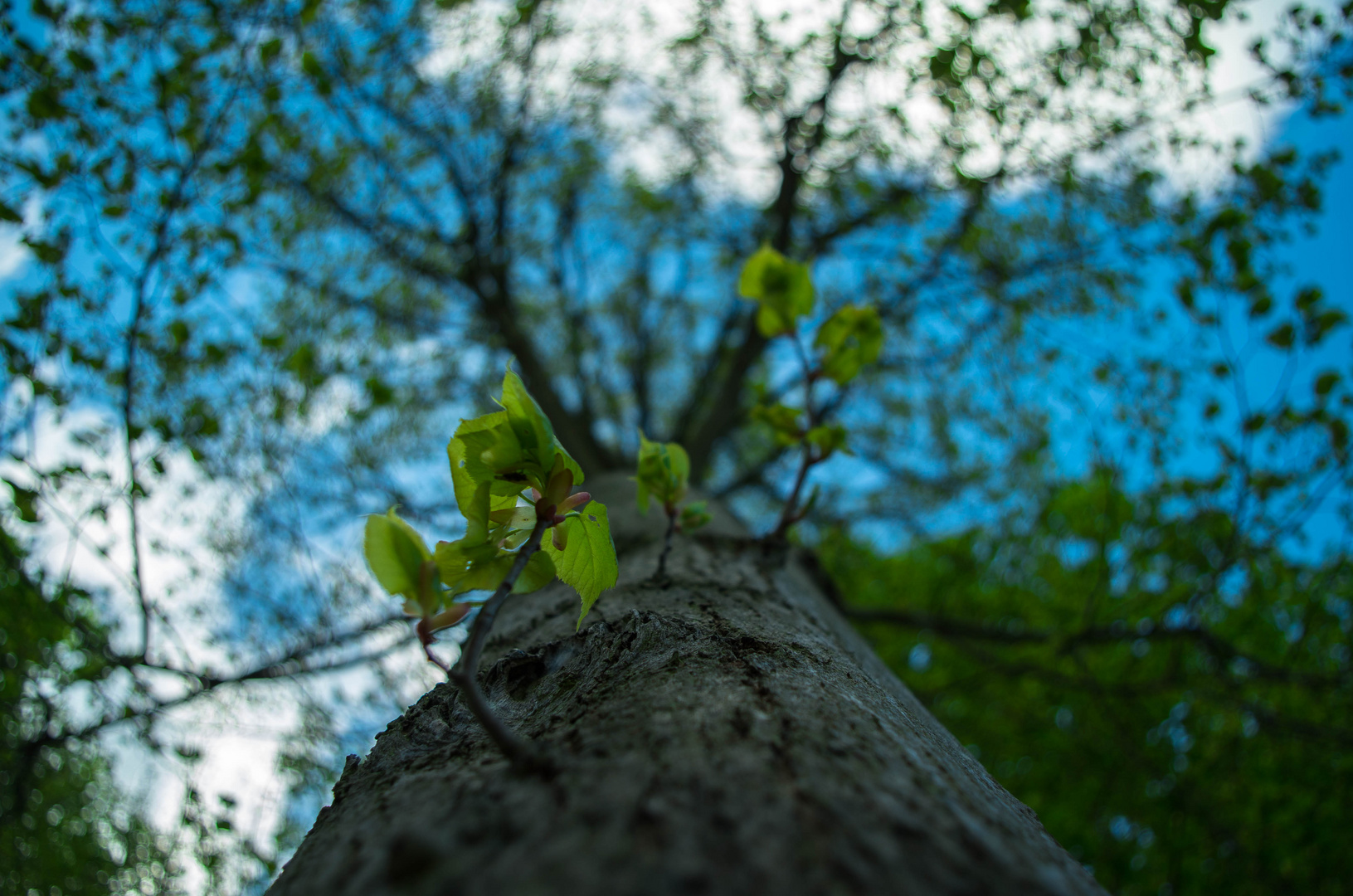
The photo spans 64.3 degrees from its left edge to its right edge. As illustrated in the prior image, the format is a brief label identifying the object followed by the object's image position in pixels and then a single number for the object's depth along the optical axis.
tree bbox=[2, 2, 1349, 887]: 0.95
